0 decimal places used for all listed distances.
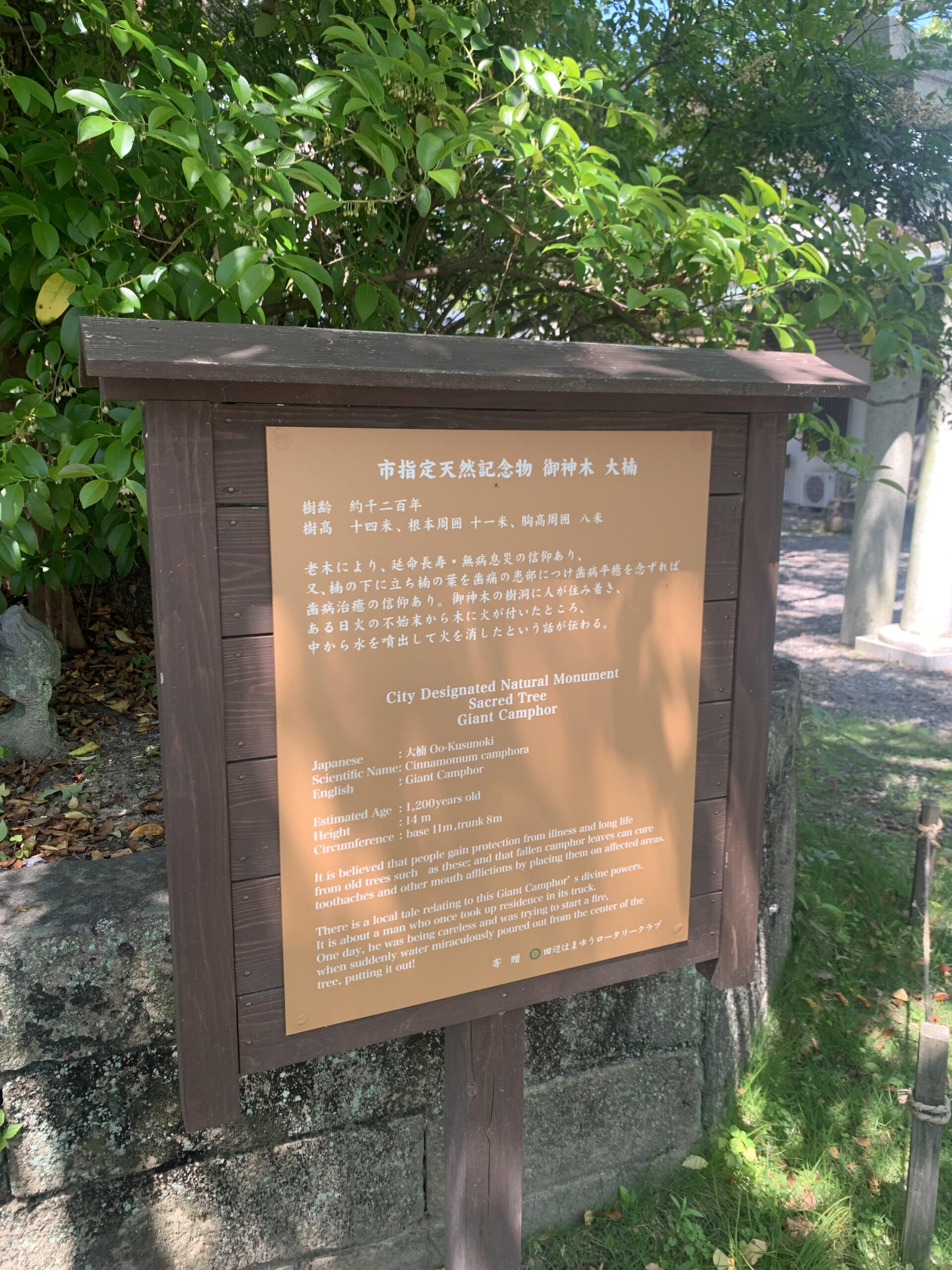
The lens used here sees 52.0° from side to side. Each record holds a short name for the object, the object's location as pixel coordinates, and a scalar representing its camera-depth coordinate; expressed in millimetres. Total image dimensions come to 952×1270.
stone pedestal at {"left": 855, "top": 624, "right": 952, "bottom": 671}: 8023
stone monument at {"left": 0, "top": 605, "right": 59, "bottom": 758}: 3012
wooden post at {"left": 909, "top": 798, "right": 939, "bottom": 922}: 3555
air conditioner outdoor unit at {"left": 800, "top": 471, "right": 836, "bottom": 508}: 17469
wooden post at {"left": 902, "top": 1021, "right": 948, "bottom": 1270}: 2531
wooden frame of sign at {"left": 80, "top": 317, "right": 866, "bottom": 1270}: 1527
